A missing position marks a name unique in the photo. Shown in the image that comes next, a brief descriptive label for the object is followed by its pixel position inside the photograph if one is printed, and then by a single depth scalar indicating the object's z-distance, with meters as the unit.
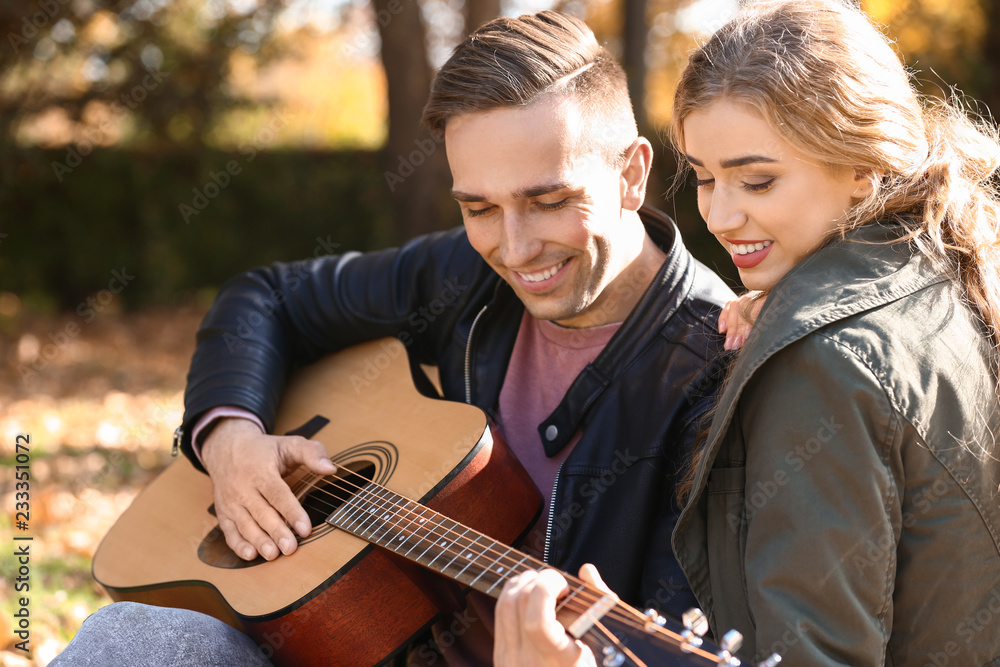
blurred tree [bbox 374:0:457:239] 6.73
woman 1.40
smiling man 2.04
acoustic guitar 1.69
